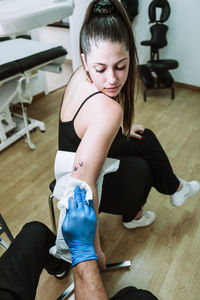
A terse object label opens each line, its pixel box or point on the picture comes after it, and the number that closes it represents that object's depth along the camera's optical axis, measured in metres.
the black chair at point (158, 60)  2.54
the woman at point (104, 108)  0.77
